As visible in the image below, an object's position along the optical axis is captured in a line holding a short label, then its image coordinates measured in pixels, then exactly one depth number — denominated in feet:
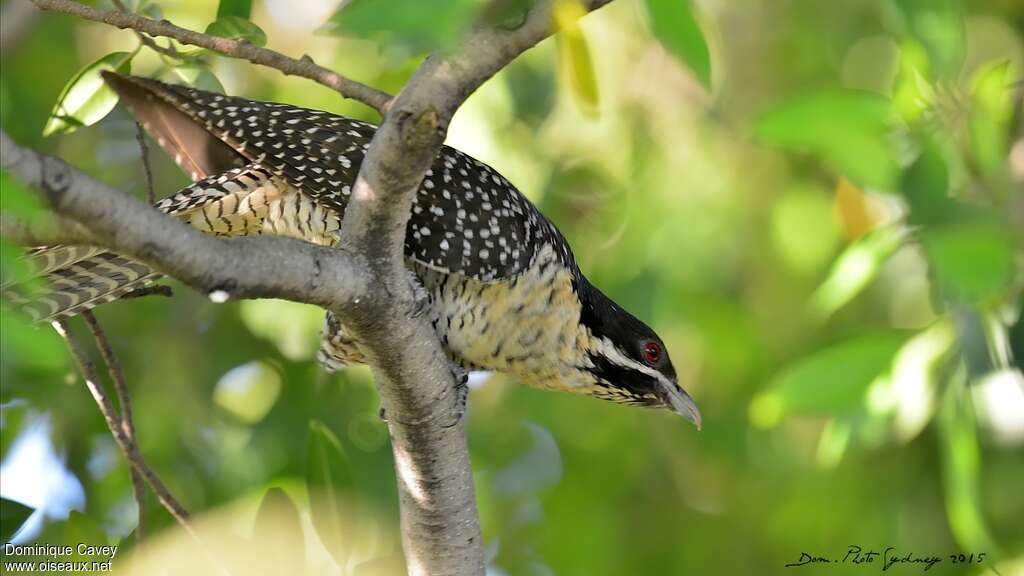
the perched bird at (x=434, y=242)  24.35
